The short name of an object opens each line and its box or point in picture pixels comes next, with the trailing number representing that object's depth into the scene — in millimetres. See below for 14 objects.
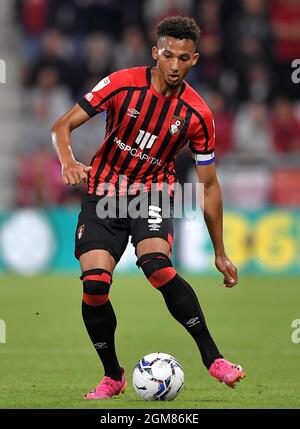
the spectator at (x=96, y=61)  16984
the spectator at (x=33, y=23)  17953
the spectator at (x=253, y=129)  16766
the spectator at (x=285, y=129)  16797
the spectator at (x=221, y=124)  16641
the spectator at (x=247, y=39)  17391
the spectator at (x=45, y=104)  16953
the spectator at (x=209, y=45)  17219
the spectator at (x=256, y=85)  17219
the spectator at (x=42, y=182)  16219
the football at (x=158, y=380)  6305
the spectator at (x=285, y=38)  17625
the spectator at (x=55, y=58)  17109
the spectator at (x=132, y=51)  17094
